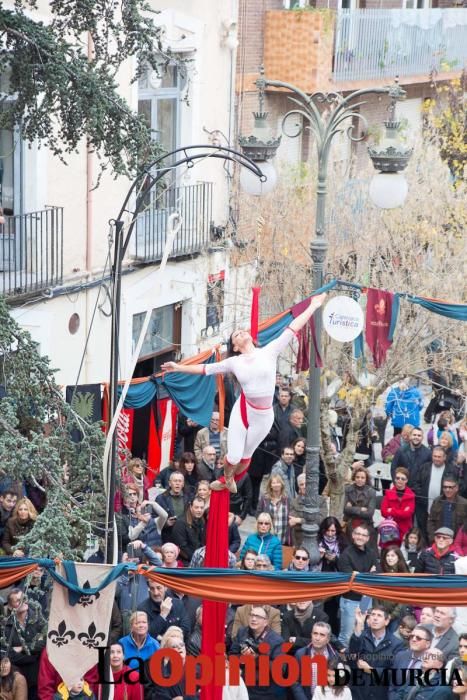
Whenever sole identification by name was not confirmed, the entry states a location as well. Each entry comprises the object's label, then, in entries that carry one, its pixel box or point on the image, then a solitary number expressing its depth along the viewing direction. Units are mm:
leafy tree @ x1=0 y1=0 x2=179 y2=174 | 10523
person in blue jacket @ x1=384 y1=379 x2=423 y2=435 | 18844
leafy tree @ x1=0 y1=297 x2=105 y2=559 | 9531
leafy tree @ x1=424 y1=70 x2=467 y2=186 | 24109
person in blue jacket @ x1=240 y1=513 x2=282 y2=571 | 13422
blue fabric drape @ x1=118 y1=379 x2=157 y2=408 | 14088
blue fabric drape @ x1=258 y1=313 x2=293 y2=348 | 14461
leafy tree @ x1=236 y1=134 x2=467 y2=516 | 16922
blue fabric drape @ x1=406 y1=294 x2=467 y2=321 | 14883
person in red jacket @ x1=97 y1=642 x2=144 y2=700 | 10750
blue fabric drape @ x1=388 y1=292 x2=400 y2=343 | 15297
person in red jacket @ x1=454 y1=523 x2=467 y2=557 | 13773
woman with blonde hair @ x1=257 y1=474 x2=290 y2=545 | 14555
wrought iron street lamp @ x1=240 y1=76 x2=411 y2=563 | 12414
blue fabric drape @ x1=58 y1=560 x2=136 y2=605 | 9375
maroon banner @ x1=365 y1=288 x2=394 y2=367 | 15398
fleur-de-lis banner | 9641
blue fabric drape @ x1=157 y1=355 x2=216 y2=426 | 14641
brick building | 22297
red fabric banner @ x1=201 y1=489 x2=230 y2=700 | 9992
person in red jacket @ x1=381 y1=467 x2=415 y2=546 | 15172
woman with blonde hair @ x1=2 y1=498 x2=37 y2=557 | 12984
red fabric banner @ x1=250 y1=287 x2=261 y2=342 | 9453
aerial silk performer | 9664
